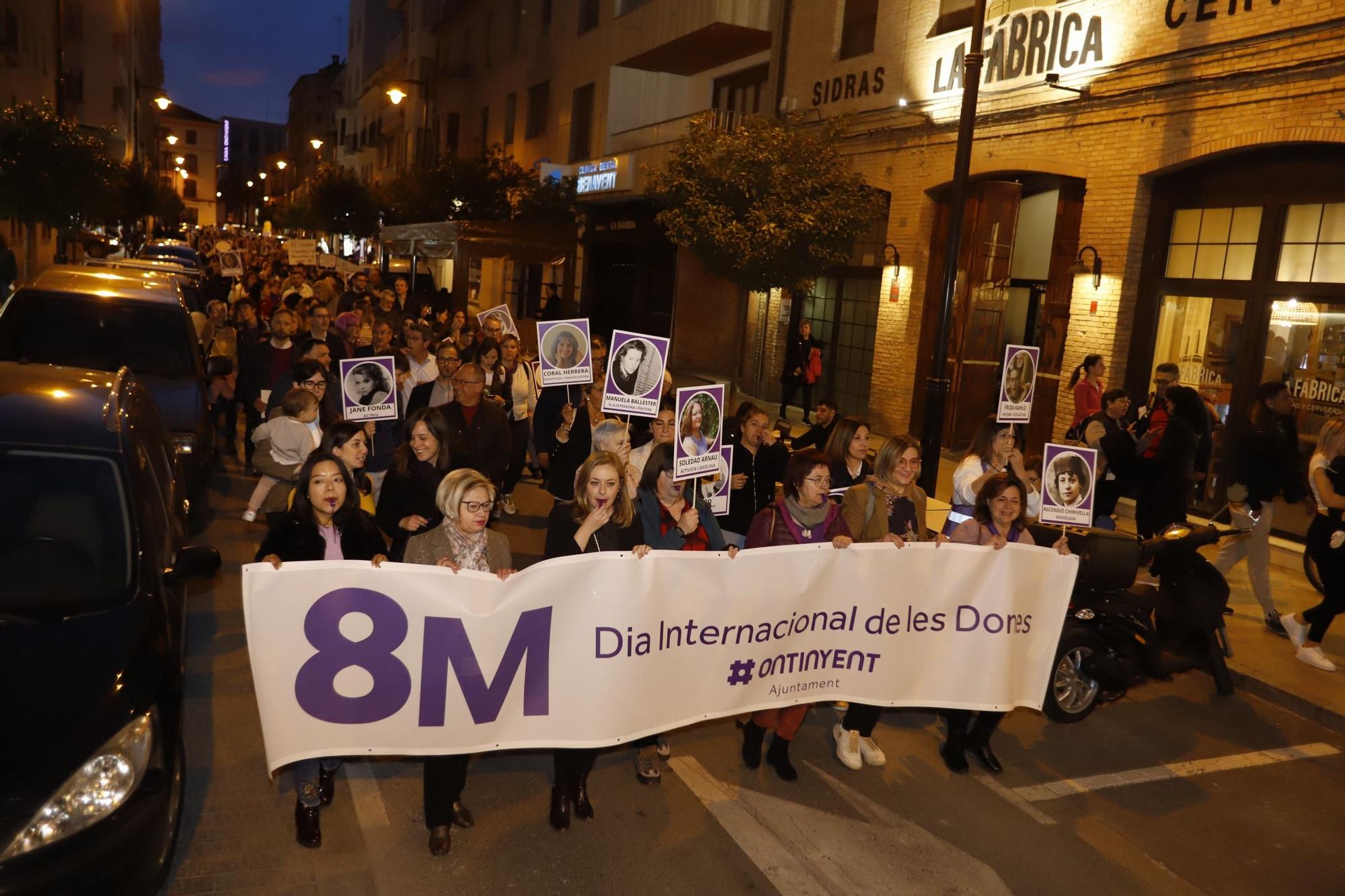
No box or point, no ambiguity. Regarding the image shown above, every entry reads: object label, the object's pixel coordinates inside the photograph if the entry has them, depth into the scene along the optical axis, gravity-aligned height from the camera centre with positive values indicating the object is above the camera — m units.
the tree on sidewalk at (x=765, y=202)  13.98 +1.46
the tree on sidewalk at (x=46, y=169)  20.02 +1.50
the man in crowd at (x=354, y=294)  18.03 -0.28
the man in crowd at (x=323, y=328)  11.54 -0.58
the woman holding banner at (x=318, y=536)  4.58 -1.15
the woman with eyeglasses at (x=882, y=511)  5.84 -1.02
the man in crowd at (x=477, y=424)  8.34 -1.04
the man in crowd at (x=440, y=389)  9.50 -0.91
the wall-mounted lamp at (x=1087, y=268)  13.41 +0.92
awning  24.34 +1.12
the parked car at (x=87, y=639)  3.41 -1.40
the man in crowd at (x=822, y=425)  9.12 -0.89
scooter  6.47 -1.67
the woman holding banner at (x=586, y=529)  4.90 -1.06
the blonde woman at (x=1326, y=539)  7.71 -1.22
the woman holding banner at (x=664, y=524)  5.50 -1.14
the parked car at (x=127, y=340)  8.80 -0.72
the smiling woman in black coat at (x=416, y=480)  5.53 -1.05
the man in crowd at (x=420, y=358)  11.12 -0.78
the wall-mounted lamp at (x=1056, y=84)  13.42 +3.15
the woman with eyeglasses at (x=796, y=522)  5.43 -1.03
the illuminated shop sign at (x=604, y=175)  26.33 +3.09
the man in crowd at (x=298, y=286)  19.03 -0.26
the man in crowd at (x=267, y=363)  11.61 -1.00
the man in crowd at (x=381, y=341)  11.97 -0.68
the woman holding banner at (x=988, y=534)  5.62 -1.04
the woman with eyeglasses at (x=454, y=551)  4.58 -1.14
